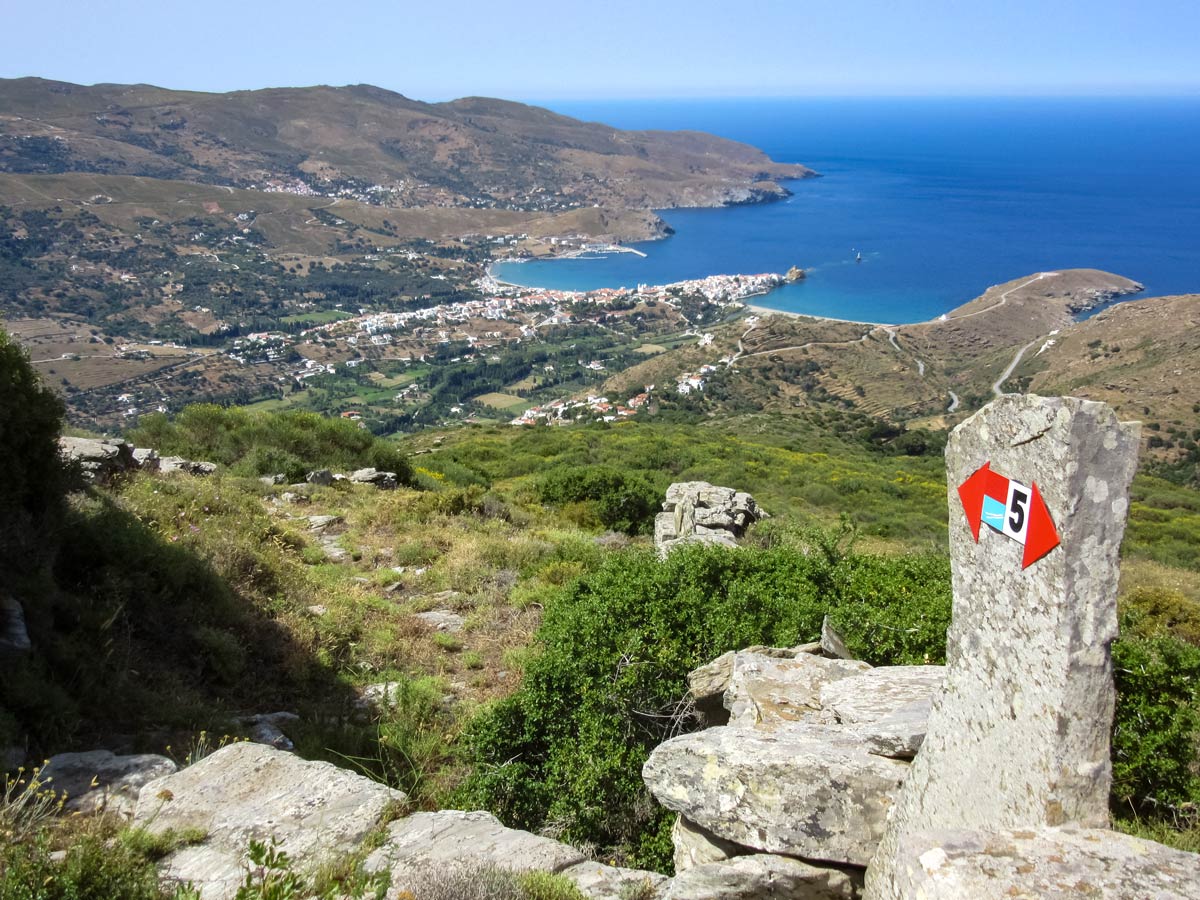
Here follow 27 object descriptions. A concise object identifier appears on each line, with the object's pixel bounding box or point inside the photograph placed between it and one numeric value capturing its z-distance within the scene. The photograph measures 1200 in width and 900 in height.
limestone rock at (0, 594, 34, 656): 4.67
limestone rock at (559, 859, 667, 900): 3.38
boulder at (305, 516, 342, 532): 10.85
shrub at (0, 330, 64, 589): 5.52
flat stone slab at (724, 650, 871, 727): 4.08
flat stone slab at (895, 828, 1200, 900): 2.29
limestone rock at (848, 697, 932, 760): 3.35
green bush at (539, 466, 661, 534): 14.25
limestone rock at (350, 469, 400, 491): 14.42
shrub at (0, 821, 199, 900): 2.76
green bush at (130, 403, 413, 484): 14.66
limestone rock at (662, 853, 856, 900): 3.00
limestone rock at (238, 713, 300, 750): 5.07
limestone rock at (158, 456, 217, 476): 11.93
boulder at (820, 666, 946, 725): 3.81
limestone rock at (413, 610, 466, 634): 7.64
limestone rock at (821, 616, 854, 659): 5.02
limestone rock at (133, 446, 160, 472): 11.14
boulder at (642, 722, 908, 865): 3.12
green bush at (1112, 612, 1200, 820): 3.86
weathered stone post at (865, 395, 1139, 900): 2.57
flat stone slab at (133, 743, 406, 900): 3.40
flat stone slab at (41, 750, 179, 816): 3.74
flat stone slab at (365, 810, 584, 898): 3.38
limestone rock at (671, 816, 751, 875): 3.41
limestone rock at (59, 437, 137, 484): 9.31
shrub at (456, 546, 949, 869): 4.57
